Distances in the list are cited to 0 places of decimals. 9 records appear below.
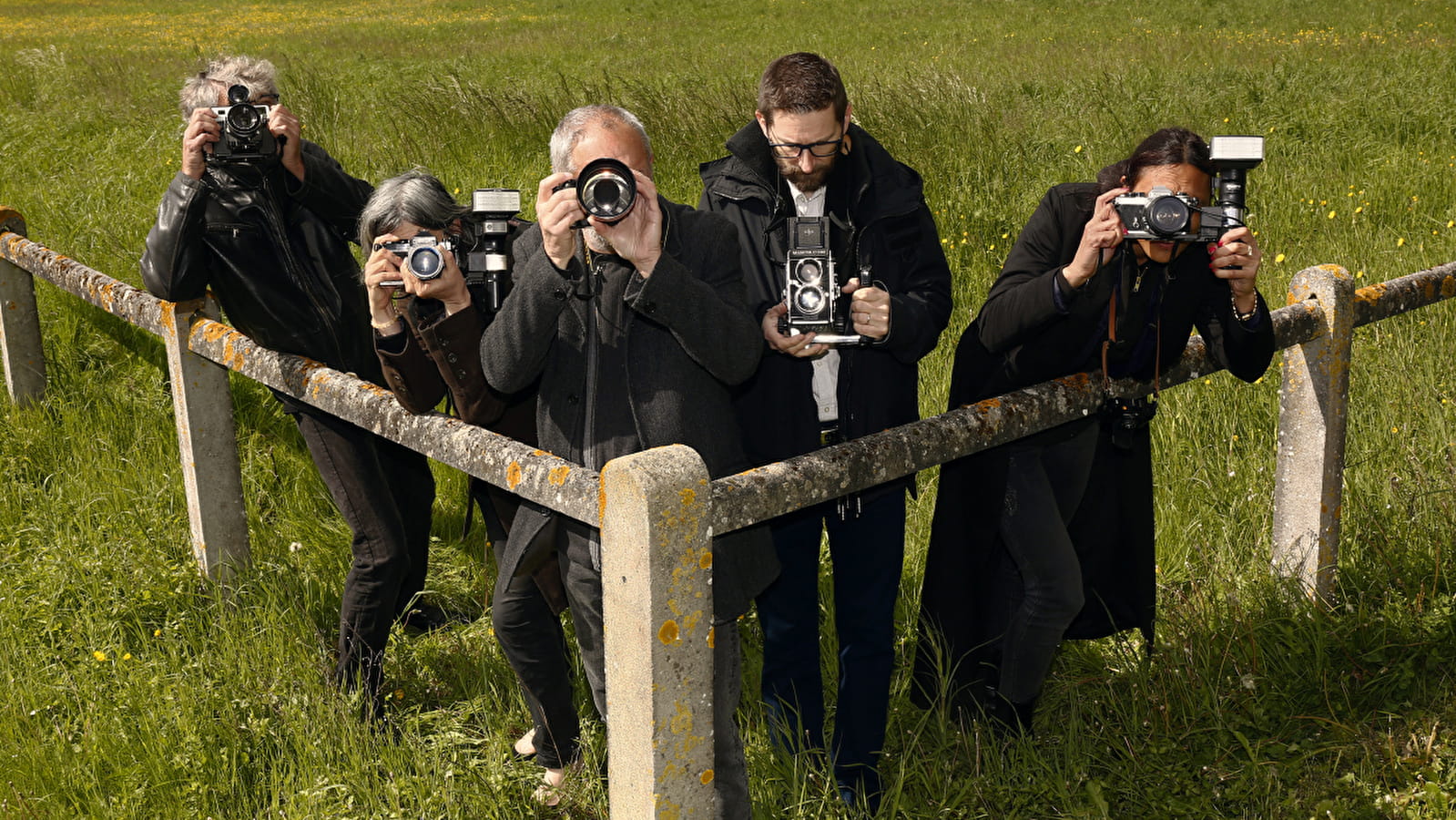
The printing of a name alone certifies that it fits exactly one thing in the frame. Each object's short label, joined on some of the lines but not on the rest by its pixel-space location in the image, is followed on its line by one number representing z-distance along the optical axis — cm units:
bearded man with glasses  270
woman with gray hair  251
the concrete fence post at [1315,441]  304
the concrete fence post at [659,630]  181
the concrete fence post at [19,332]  515
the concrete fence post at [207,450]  347
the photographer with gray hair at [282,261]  314
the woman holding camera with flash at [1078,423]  263
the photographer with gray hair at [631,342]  223
